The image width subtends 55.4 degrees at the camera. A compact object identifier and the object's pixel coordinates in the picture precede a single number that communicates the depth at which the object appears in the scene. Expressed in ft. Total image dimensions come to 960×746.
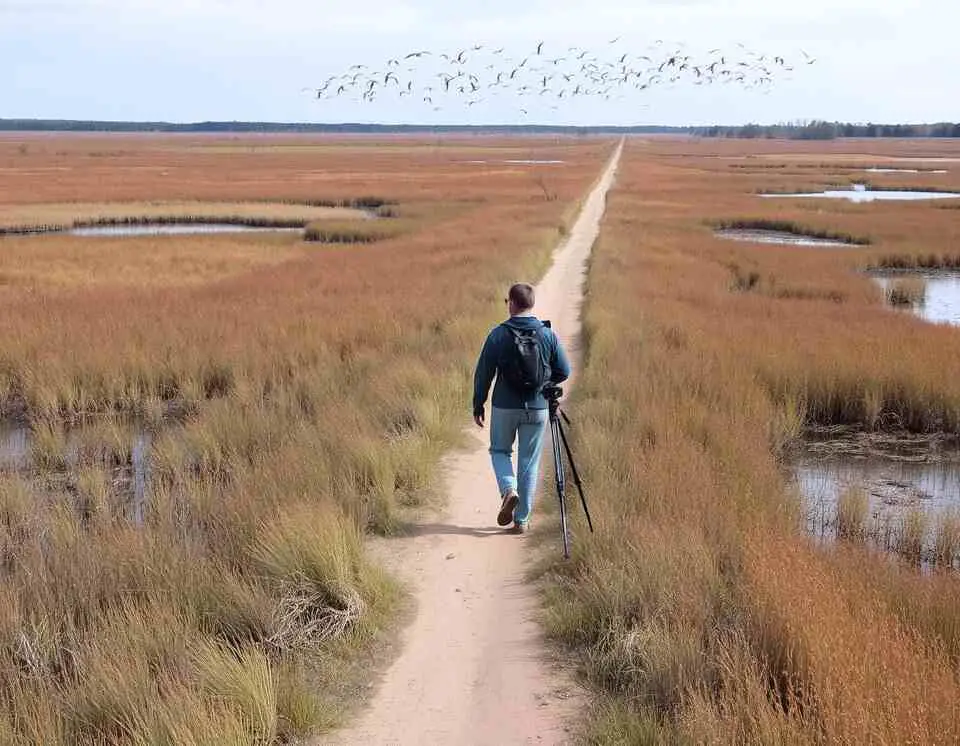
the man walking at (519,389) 22.61
